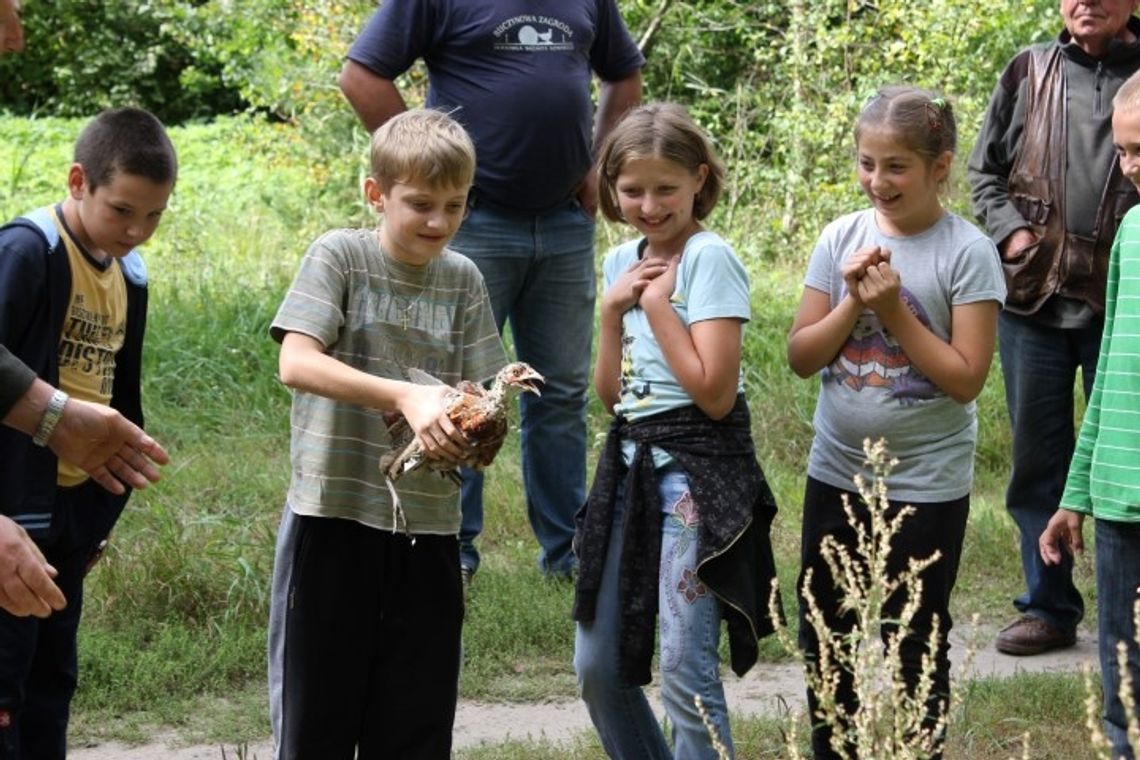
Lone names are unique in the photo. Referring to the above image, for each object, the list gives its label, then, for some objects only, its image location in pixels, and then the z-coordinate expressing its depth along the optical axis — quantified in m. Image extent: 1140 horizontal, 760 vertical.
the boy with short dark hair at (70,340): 7.58
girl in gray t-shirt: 7.85
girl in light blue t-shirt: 7.41
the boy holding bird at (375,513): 7.23
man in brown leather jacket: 10.49
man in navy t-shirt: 11.38
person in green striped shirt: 7.28
